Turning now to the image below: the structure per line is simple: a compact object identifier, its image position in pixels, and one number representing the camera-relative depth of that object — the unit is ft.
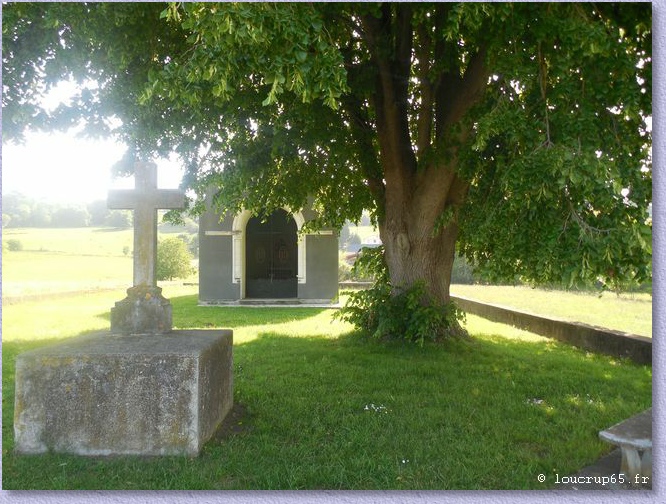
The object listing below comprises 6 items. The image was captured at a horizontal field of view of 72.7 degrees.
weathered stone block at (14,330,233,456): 10.93
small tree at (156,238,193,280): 49.26
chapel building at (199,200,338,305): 44.42
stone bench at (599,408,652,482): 9.43
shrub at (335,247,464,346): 22.17
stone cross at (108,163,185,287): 13.19
